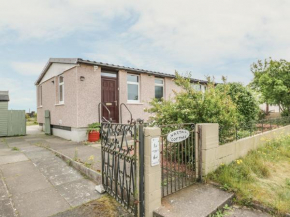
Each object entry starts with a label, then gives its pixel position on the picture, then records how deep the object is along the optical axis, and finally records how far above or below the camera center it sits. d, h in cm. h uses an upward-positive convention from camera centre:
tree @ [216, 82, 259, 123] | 807 +29
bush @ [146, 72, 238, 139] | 403 +0
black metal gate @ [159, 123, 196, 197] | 312 -127
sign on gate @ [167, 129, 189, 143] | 287 -45
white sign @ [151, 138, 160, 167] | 238 -58
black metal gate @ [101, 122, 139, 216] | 253 -77
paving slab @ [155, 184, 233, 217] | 241 -141
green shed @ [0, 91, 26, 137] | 1072 -66
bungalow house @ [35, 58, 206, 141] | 792 +94
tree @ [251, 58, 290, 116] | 1128 +161
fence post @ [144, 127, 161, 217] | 236 -83
